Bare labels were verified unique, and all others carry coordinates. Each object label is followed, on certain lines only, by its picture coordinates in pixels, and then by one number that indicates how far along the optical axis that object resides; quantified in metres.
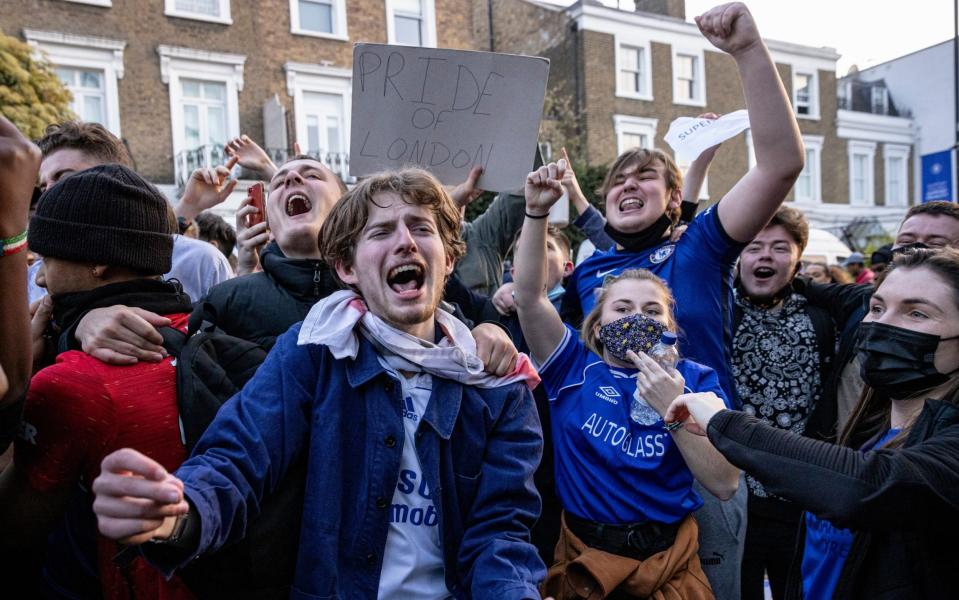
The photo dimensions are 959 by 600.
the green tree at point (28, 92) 9.27
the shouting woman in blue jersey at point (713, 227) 2.25
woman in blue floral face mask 2.20
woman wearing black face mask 1.63
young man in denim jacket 1.62
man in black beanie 1.57
